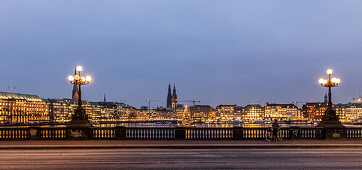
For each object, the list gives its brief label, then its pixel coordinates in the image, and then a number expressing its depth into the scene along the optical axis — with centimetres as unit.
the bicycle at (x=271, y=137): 2505
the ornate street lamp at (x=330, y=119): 2865
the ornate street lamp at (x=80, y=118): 2750
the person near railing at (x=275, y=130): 2495
